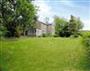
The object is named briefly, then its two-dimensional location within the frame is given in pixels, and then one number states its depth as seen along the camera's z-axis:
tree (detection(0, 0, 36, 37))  8.71
